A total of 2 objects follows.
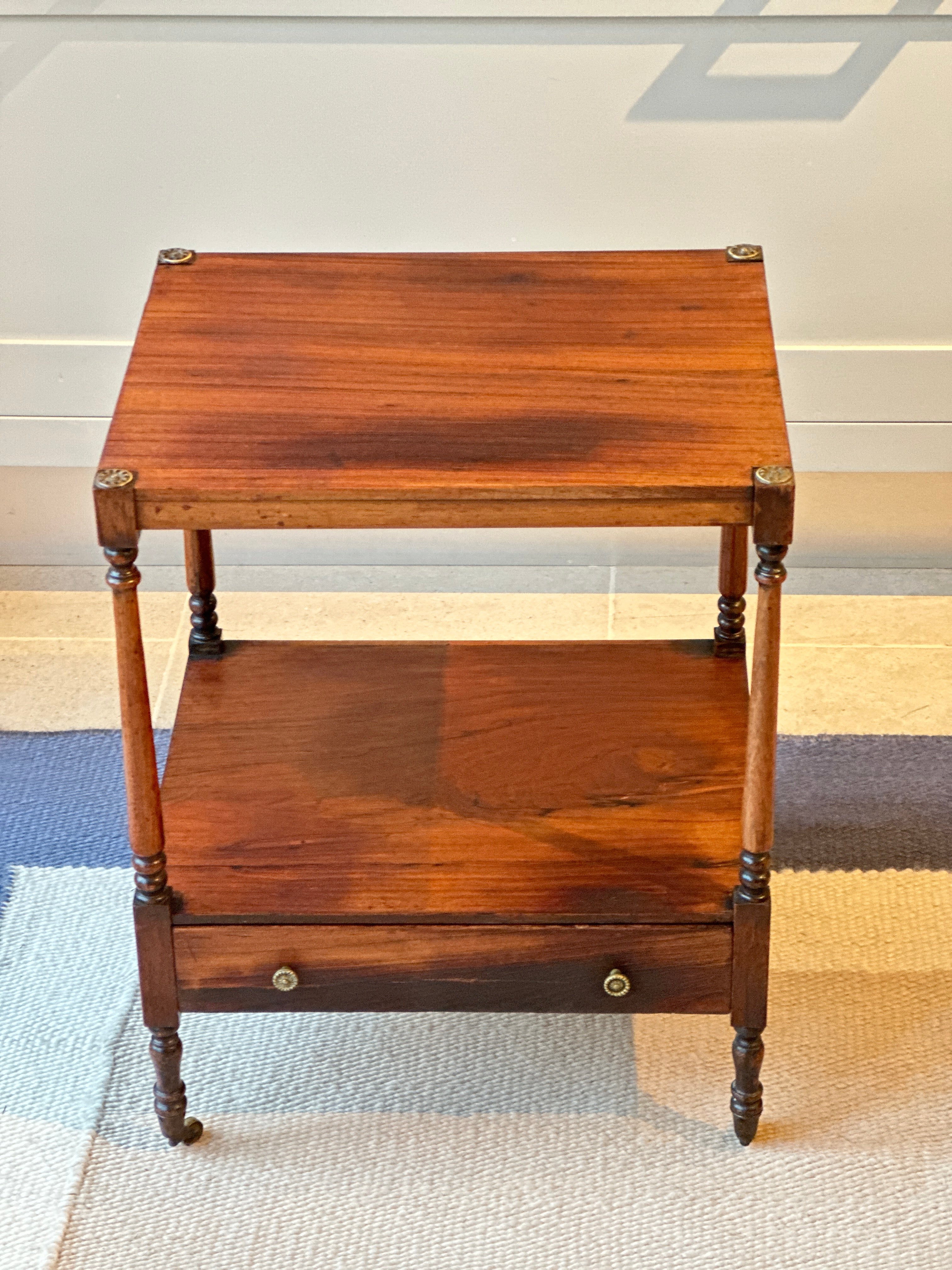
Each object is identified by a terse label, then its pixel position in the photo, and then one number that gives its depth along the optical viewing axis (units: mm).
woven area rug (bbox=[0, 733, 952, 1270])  1550
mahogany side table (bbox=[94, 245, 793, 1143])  1317
